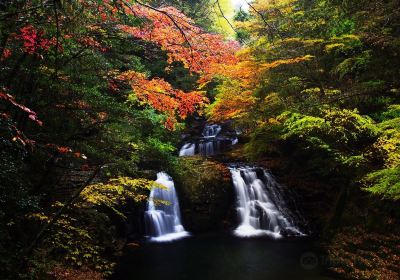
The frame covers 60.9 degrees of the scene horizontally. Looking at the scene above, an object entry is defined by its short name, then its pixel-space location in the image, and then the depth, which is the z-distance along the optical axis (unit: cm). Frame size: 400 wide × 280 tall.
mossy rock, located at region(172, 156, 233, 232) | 1406
